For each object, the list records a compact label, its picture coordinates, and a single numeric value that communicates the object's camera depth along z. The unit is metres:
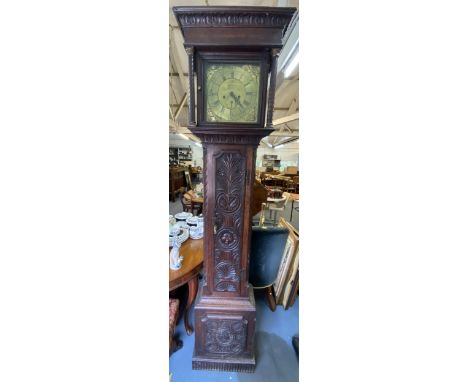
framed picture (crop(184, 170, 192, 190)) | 6.08
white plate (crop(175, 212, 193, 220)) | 1.76
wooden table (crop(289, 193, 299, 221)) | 4.07
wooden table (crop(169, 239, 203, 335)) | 1.17
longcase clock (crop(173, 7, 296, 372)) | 0.77
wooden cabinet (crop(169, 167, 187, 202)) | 5.23
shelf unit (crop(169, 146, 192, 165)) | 9.06
